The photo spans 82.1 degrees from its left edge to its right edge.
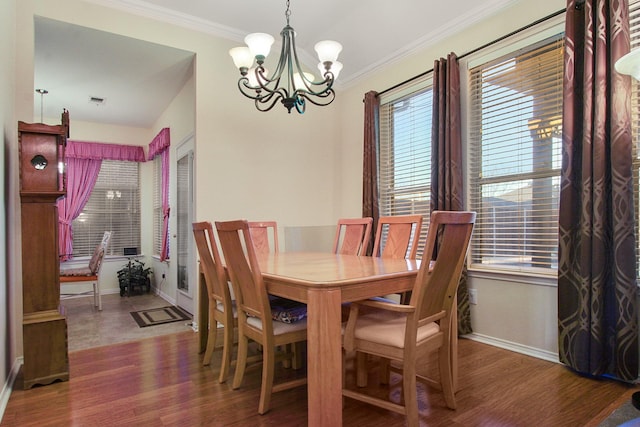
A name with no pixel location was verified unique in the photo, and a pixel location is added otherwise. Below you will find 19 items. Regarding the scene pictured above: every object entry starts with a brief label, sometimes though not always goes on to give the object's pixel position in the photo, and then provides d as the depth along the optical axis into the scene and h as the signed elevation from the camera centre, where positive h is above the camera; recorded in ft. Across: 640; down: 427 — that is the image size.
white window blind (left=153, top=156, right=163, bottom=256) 18.49 +0.45
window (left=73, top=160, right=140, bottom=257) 18.49 +0.10
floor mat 12.57 -3.72
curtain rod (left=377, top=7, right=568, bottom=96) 8.49 +4.50
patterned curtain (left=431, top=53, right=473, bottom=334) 10.08 +1.81
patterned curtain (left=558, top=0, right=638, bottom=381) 7.06 +0.15
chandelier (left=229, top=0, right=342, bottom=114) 7.68 +3.32
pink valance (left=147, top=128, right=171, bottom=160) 16.15 +3.29
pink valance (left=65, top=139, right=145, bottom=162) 17.83 +3.17
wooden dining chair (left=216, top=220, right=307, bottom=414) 6.25 -1.82
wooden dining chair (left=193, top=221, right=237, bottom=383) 7.62 -1.82
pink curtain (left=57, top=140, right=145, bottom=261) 17.65 +1.86
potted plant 17.70 -3.16
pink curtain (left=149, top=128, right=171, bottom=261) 16.69 +1.10
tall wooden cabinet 7.46 -0.87
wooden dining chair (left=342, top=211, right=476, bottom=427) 5.40 -1.84
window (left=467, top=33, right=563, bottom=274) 8.78 +1.43
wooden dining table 5.16 -1.30
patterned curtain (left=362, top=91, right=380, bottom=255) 13.10 +1.84
